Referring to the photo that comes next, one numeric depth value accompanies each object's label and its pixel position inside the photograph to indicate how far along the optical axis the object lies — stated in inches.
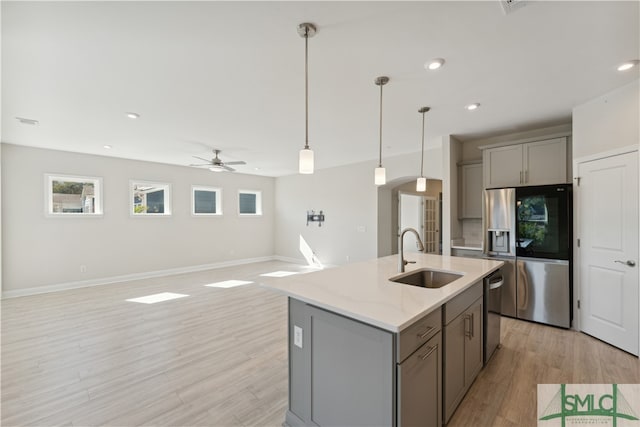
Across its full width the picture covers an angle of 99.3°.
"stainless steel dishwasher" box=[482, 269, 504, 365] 98.7
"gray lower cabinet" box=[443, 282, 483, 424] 70.7
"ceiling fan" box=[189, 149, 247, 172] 205.0
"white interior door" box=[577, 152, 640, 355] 109.7
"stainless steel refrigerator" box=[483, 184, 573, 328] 133.2
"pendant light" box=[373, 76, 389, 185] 104.8
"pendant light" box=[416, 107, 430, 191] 132.0
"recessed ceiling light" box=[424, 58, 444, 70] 91.3
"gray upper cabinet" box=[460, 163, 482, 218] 177.3
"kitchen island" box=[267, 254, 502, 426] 53.8
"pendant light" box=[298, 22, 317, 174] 75.0
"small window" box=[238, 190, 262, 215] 331.9
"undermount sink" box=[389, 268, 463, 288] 95.3
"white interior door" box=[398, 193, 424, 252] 256.4
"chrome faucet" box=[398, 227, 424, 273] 94.5
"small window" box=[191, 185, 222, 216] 287.3
